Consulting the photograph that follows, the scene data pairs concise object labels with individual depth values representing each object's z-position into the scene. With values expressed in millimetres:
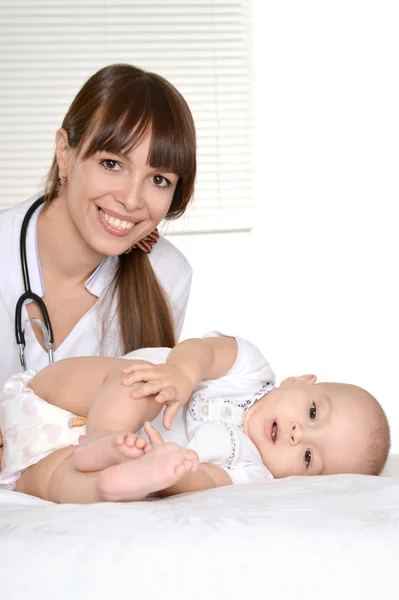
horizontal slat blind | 4078
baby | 1345
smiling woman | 1835
